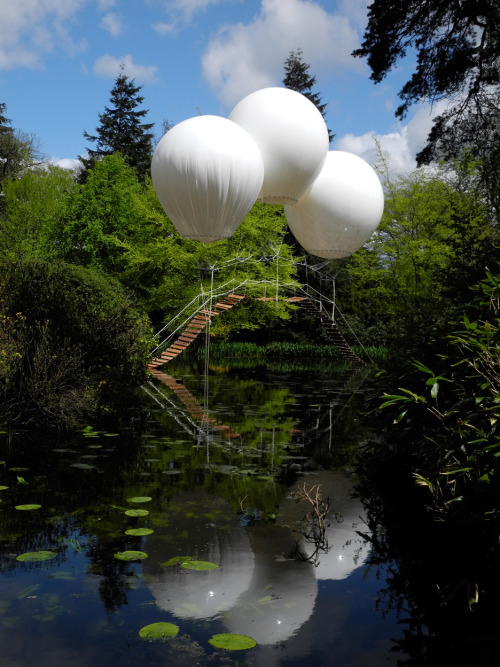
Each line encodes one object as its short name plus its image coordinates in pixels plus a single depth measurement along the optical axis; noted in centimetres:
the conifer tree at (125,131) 3700
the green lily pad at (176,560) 373
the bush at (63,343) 768
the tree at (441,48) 870
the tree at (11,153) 3541
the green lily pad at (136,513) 466
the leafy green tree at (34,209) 2920
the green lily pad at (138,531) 423
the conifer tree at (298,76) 3516
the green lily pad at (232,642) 276
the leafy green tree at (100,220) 2825
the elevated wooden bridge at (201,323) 1931
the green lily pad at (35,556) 374
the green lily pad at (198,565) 368
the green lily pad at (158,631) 285
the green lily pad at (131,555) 381
